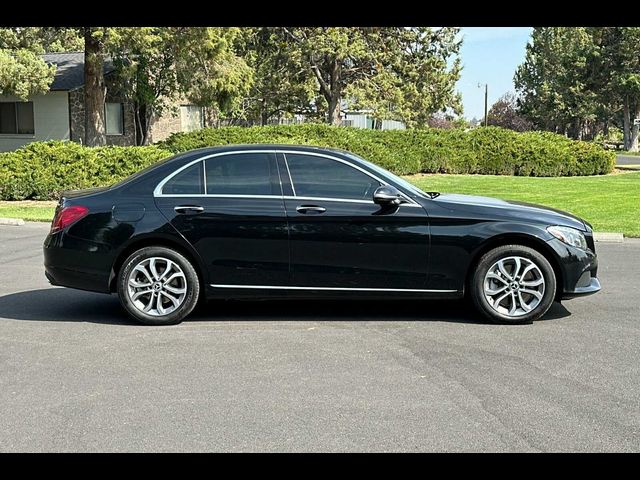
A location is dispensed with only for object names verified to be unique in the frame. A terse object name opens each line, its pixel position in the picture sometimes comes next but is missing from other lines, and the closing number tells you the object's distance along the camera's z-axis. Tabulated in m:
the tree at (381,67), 33.72
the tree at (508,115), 77.25
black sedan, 6.82
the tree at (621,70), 56.09
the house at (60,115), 30.22
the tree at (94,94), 23.47
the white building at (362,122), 49.92
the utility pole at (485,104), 73.44
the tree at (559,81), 62.53
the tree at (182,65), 21.20
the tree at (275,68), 35.78
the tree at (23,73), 23.41
